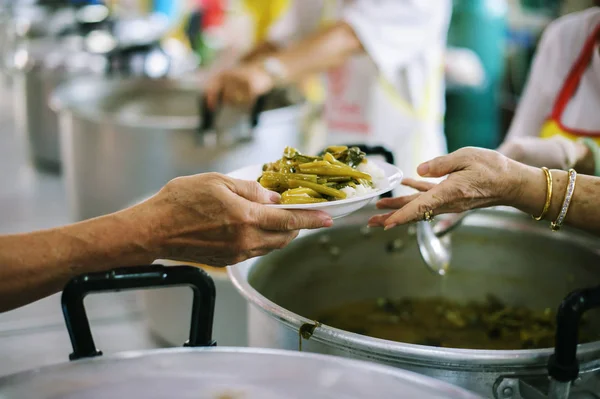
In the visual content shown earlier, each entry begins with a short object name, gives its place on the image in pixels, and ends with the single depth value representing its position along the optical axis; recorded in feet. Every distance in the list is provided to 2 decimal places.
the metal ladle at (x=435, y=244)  4.11
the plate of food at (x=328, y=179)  3.32
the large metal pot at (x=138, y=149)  6.69
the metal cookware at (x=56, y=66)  10.68
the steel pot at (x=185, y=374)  2.34
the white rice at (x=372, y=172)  3.51
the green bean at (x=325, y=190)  3.40
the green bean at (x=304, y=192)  3.38
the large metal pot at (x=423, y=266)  4.33
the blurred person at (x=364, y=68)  6.84
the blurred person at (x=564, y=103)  4.62
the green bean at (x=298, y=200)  3.31
